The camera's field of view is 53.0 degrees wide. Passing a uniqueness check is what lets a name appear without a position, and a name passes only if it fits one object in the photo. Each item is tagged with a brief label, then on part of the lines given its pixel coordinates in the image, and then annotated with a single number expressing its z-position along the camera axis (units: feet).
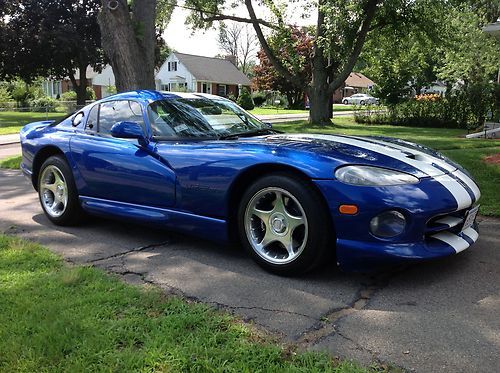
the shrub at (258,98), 179.14
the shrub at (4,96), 131.03
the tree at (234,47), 279.69
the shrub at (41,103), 108.99
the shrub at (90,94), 163.72
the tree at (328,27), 64.64
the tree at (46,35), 106.73
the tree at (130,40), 28.97
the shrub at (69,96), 160.18
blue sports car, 11.00
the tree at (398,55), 72.28
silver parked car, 217.27
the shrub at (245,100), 147.72
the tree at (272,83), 165.48
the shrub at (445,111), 72.33
